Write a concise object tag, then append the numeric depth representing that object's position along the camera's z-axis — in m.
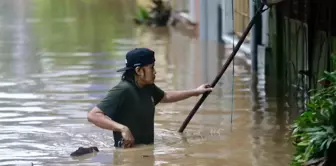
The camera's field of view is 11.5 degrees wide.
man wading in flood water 14.75
